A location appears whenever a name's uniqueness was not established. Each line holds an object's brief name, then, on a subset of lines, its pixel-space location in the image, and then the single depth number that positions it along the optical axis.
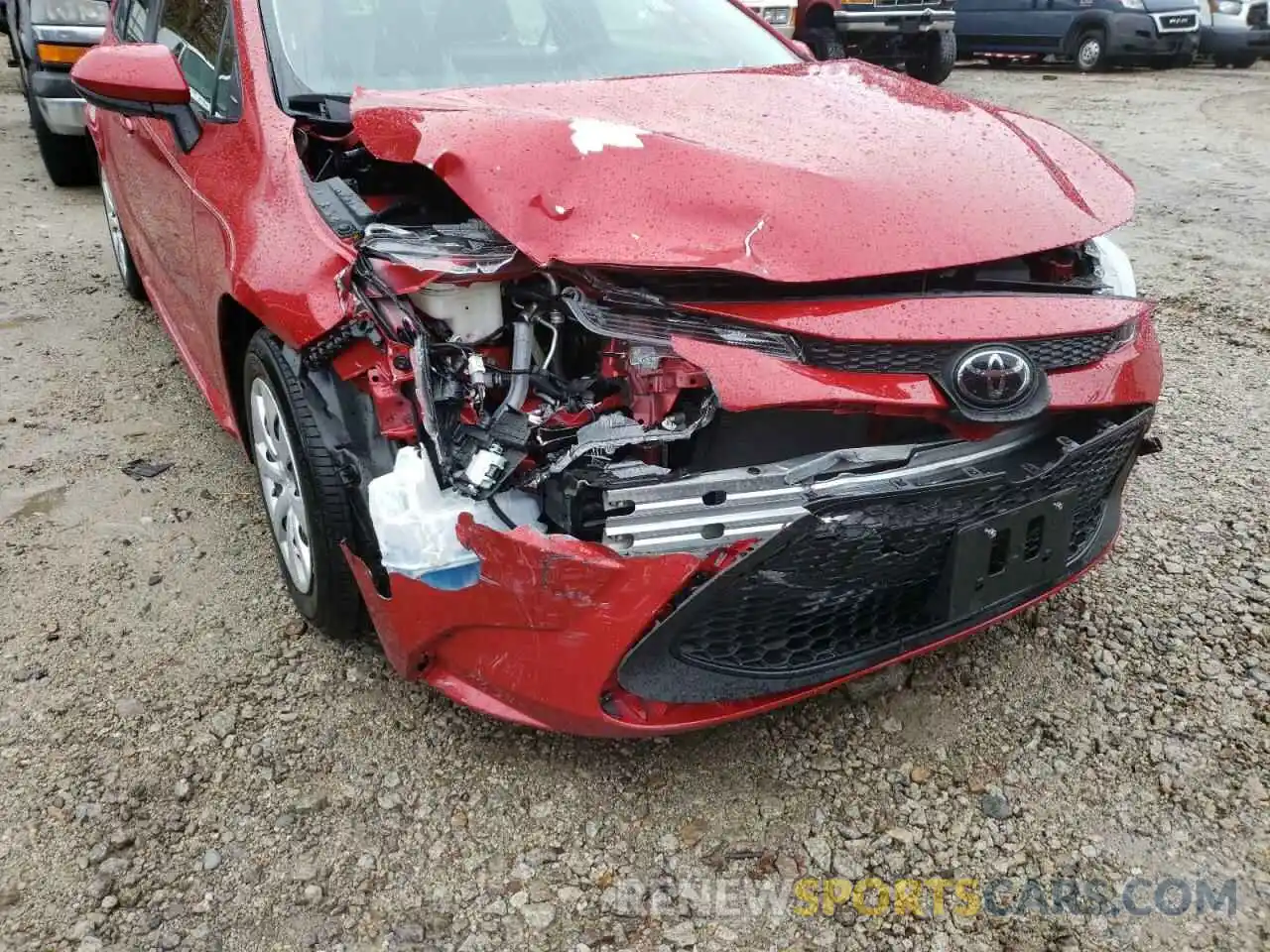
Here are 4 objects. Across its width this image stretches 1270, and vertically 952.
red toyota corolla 1.73
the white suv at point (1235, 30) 12.76
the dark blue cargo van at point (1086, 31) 12.18
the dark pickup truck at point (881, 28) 10.40
